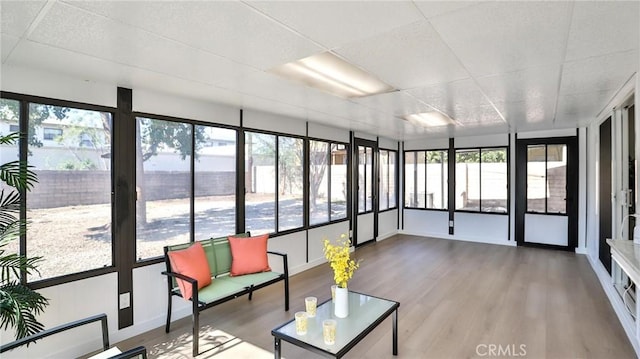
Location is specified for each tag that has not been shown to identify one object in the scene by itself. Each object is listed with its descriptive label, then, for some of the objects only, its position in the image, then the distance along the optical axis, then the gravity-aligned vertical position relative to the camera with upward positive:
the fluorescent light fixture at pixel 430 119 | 4.70 +0.92
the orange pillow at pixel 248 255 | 3.64 -0.86
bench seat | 2.85 -1.04
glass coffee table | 2.16 -1.08
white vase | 2.59 -0.98
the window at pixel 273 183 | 4.44 -0.05
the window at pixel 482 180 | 7.07 -0.04
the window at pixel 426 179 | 7.79 -0.02
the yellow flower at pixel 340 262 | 2.54 -0.65
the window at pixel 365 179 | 6.75 -0.01
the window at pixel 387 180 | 7.64 -0.03
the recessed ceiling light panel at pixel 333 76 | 2.58 +0.91
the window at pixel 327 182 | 5.49 -0.05
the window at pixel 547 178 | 6.41 +0.00
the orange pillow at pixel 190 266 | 3.04 -0.83
